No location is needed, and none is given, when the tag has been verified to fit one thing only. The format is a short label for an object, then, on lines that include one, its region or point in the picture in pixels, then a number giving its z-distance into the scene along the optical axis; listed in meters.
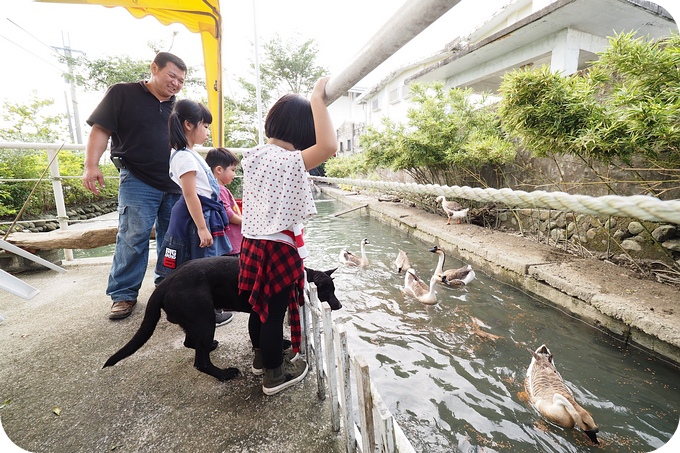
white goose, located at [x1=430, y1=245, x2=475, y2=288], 4.35
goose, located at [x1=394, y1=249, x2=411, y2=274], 5.16
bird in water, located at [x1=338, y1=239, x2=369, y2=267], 5.39
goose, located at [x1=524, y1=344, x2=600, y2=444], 1.95
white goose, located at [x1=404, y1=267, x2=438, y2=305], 3.88
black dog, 1.55
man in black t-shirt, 2.28
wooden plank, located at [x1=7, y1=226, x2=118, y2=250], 3.35
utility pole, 13.75
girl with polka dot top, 1.36
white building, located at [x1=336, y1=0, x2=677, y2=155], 5.57
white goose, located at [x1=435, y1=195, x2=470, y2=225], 6.82
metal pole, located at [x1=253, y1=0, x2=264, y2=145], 5.75
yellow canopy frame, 2.90
